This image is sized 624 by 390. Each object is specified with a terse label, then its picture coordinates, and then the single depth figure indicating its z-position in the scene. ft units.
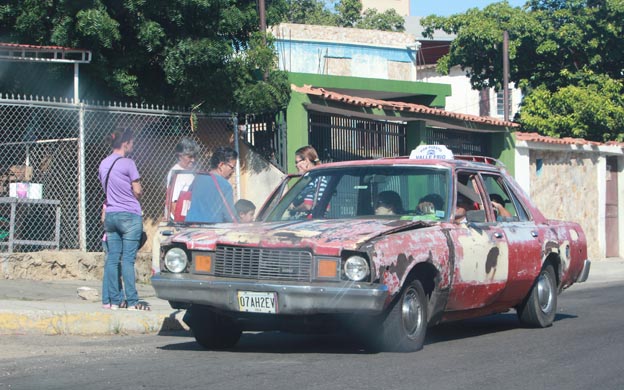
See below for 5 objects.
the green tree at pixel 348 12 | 169.27
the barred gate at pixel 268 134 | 49.93
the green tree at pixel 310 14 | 160.79
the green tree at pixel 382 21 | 167.73
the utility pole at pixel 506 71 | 91.35
